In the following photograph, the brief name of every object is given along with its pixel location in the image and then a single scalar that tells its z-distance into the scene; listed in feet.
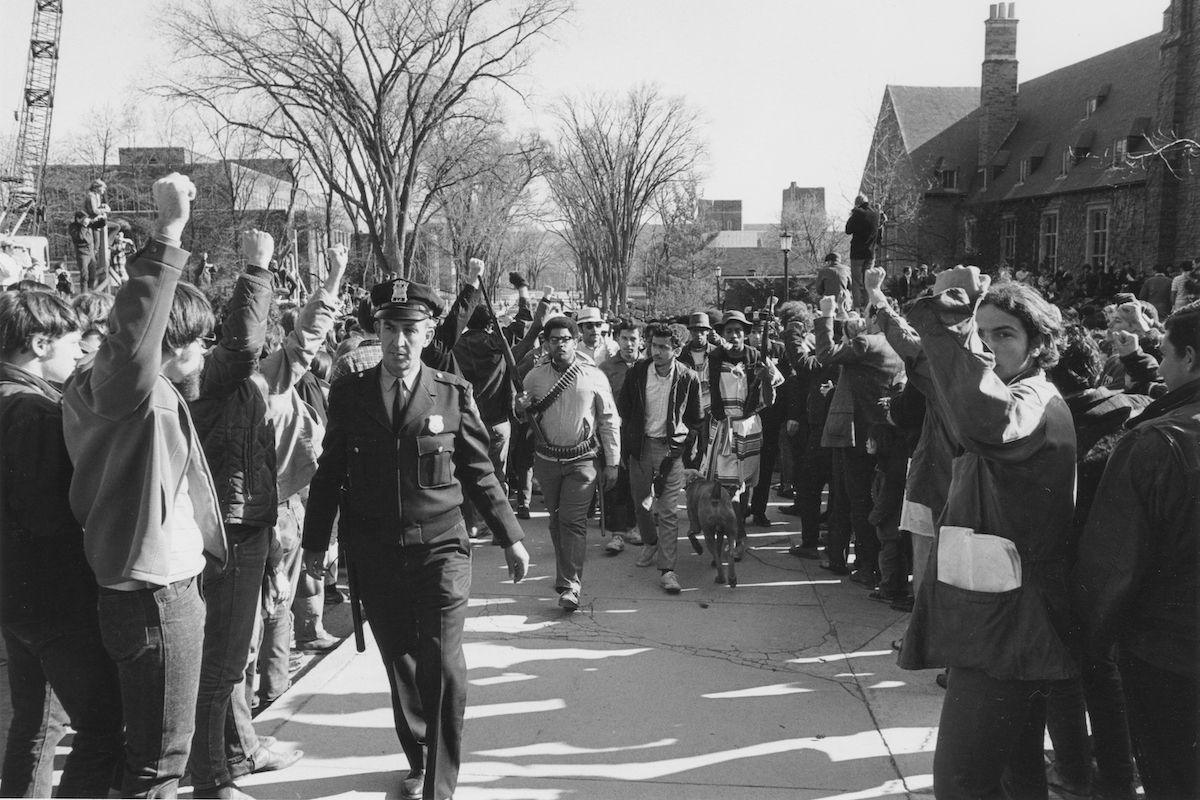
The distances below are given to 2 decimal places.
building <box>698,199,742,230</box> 324.86
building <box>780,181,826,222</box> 199.35
